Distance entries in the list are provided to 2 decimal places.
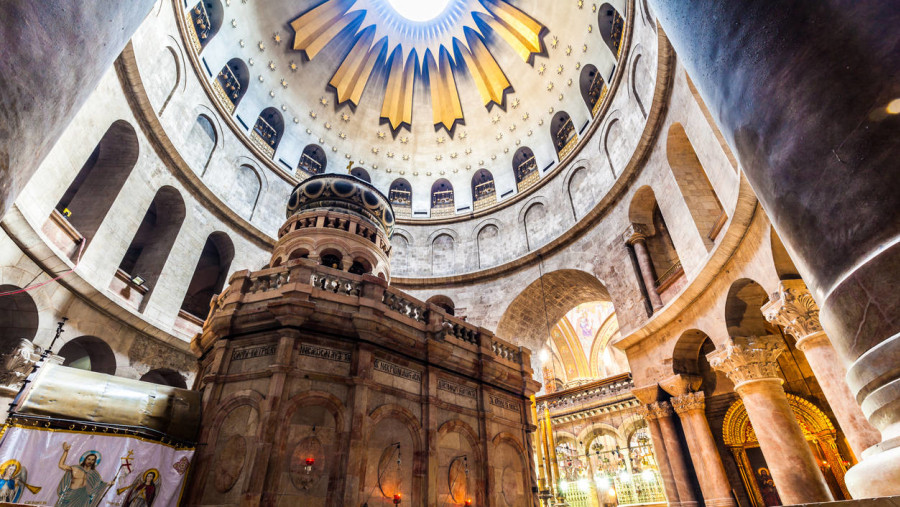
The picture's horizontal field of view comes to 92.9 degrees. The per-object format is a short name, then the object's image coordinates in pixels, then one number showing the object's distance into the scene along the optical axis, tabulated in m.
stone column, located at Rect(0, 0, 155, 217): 1.63
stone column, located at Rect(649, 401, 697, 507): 12.17
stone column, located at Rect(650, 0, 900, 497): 1.32
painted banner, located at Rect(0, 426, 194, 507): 5.70
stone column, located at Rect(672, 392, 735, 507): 11.34
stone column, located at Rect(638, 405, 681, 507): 12.43
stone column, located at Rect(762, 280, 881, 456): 7.18
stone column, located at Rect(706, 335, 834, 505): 8.70
